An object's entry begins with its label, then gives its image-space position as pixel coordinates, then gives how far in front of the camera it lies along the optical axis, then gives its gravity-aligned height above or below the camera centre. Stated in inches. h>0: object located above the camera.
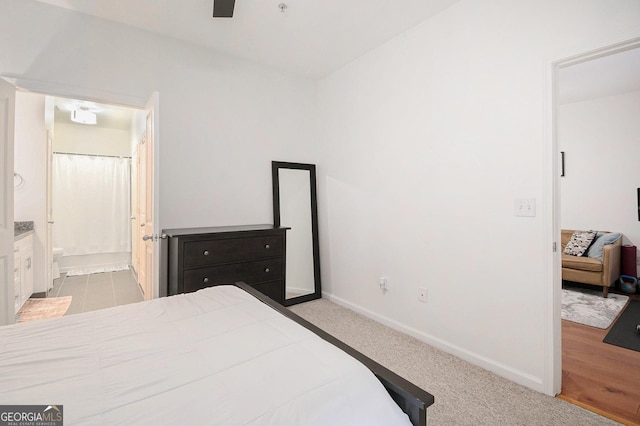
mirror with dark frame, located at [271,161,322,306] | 142.9 -5.5
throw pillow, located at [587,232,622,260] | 160.1 -17.0
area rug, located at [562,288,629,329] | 125.1 -43.6
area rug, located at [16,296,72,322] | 126.3 -43.3
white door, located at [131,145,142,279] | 190.9 -1.2
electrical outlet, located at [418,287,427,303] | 106.5 -29.2
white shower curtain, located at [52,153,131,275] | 214.4 -0.6
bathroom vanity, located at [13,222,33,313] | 128.1 -22.6
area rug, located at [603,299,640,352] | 104.9 -44.9
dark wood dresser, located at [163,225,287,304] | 101.2 -16.8
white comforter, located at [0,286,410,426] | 31.6 -20.0
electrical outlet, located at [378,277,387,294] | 121.4 -28.9
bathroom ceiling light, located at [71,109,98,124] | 186.5 +59.3
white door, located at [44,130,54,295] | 159.9 -9.0
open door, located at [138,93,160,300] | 95.4 +3.3
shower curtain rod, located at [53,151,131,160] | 215.4 +41.5
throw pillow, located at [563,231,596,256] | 168.7 -17.9
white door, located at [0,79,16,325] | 85.7 +2.6
